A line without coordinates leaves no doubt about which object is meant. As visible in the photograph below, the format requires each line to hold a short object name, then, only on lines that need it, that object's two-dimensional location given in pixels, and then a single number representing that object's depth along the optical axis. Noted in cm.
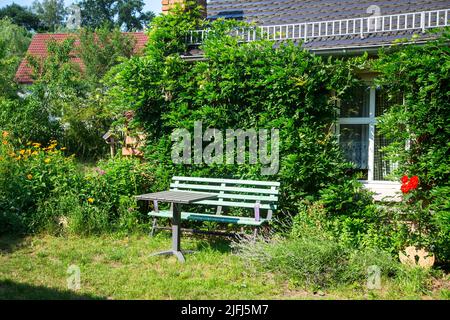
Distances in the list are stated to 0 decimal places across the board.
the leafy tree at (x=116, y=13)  5178
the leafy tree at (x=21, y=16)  5744
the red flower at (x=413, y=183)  579
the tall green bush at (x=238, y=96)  685
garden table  604
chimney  887
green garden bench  667
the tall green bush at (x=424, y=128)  575
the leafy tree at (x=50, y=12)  5784
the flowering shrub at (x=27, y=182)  717
